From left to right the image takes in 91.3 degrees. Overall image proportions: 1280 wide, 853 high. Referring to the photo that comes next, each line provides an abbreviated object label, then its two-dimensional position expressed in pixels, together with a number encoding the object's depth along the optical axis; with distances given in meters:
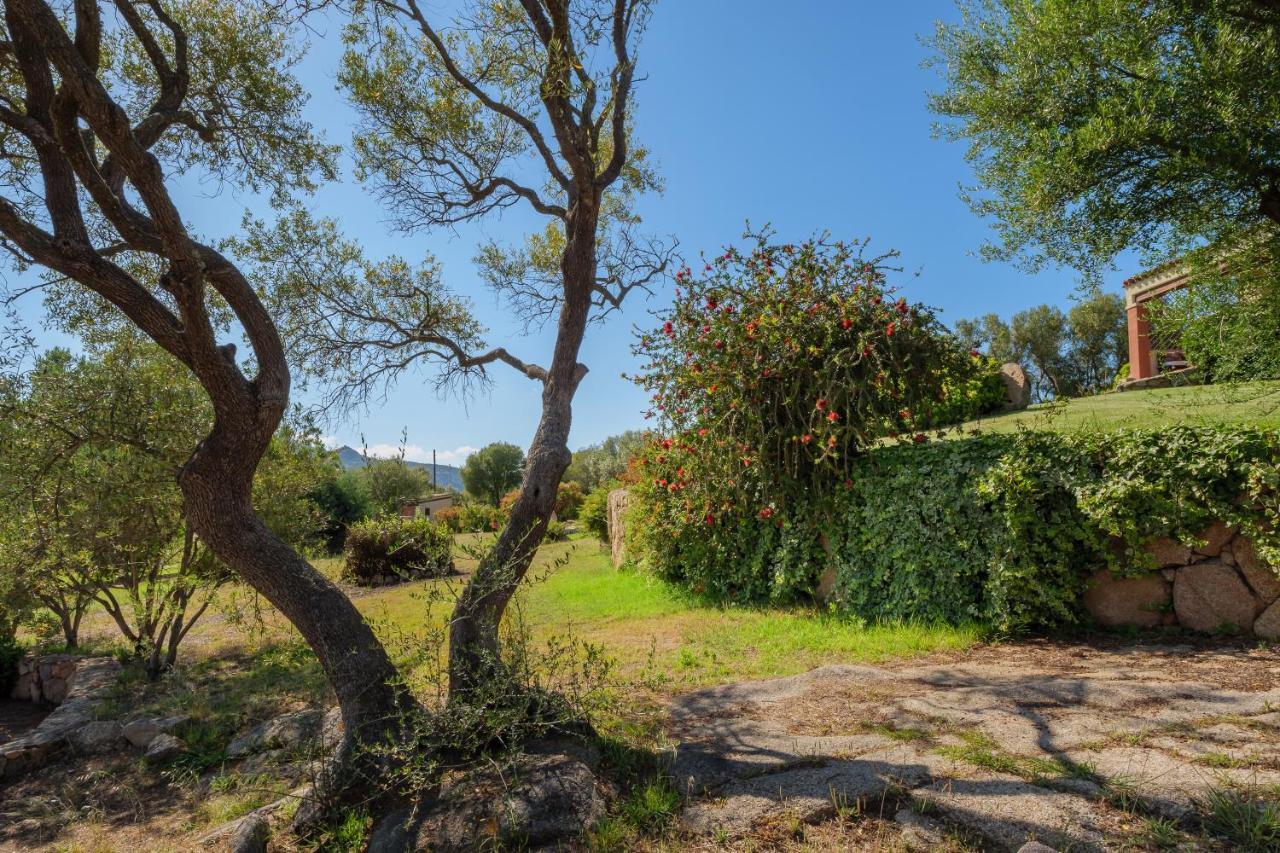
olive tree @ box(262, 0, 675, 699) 4.27
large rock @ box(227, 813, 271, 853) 3.17
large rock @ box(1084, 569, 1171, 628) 5.42
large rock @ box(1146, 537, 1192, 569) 5.27
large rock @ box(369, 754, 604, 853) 2.78
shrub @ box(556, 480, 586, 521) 22.59
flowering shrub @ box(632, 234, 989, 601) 6.91
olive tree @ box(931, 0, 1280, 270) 6.28
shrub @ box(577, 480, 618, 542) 15.50
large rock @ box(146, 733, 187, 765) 5.20
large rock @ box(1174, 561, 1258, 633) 5.08
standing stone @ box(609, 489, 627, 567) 11.88
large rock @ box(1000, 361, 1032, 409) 12.67
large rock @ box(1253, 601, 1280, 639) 4.93
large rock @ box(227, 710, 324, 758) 4.92
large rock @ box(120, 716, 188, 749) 5.69
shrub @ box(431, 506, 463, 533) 20.41
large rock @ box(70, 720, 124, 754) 5.80
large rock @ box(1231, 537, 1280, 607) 4.97
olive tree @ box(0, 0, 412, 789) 3.57
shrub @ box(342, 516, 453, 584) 13.15
